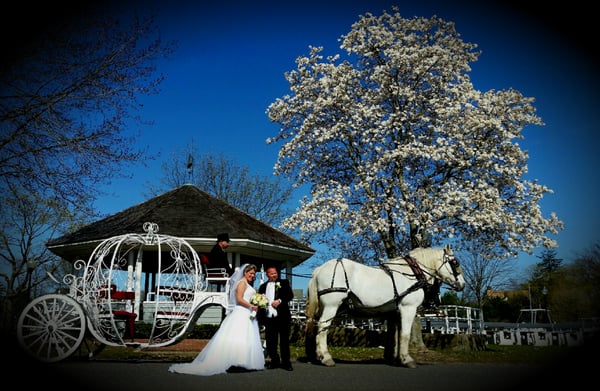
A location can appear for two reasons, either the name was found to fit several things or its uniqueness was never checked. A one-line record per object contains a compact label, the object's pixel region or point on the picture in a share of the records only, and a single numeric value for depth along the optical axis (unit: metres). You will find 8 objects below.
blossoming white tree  17.08
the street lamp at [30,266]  18.94
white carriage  8.45
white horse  9.59
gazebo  18.83
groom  9.32
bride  8.05
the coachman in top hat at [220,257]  10.13
